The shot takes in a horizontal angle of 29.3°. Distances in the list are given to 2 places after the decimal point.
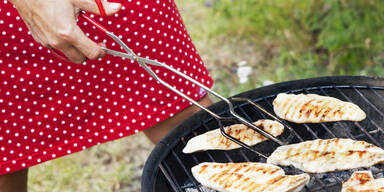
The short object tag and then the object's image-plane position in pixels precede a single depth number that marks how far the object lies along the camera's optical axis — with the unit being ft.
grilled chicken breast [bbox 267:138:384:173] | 3.63
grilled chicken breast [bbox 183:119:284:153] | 3.89
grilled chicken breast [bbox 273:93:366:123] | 3.89
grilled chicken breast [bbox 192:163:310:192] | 3.52
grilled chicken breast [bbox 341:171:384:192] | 3.45
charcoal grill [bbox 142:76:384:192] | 3.76
